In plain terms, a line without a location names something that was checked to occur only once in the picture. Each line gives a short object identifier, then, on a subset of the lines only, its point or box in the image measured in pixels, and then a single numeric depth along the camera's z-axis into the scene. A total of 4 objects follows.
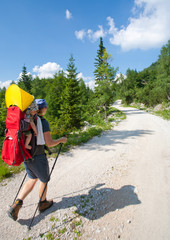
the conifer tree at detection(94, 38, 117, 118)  15.02
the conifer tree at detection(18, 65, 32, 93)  35.20
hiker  2.30
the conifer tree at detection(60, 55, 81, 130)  17.08
